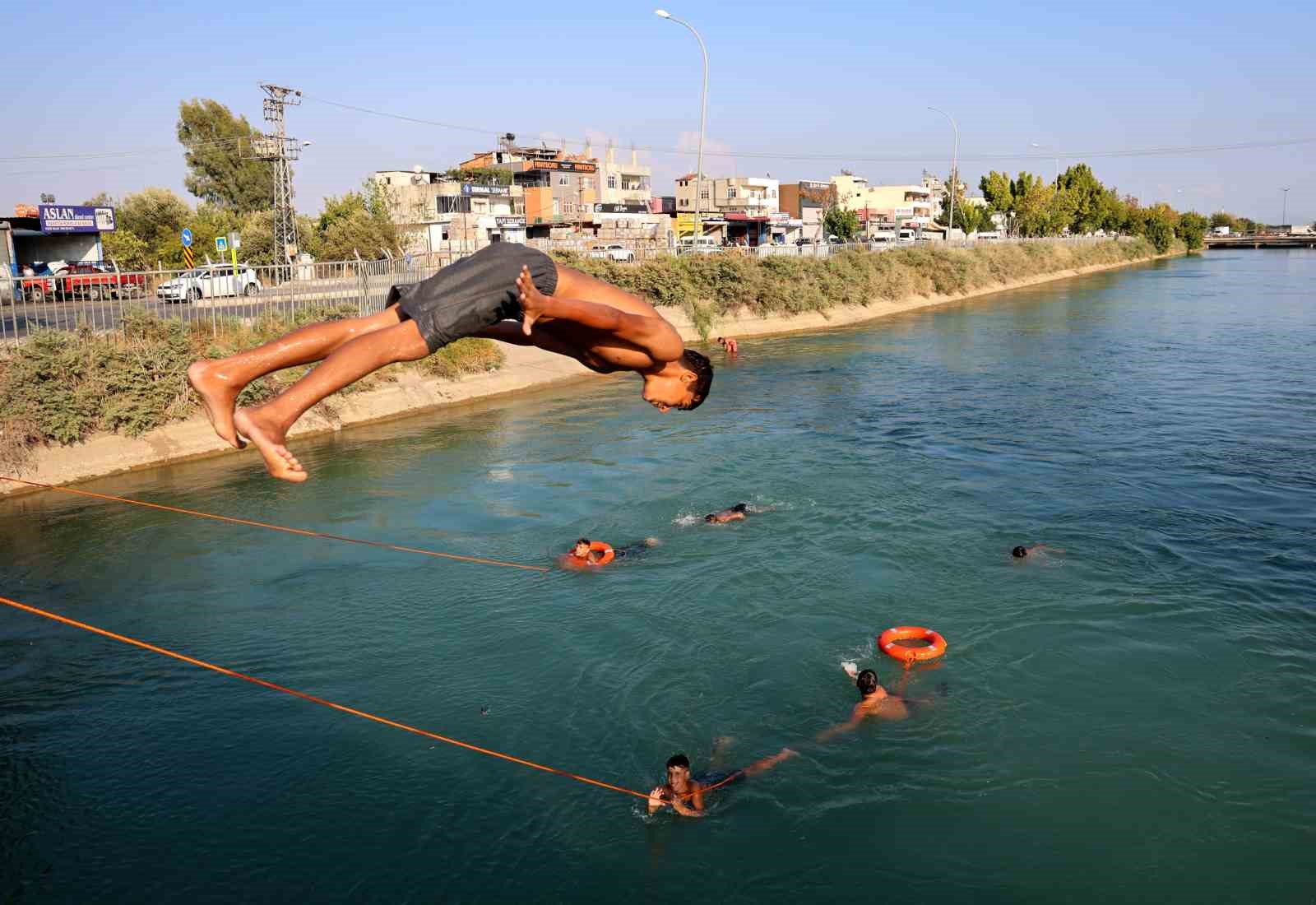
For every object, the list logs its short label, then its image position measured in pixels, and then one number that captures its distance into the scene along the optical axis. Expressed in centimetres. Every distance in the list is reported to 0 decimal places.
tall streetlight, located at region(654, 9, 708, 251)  4138
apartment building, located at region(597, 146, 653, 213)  10594
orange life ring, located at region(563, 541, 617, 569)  1580
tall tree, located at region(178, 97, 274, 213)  8731
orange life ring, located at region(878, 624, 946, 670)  1204
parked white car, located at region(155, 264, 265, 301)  2843
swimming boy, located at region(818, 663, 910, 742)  1095
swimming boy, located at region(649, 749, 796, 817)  924
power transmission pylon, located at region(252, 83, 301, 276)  5047
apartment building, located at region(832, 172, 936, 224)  14638
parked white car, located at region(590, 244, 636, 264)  4602
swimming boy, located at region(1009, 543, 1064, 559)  1551
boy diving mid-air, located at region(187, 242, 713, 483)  556
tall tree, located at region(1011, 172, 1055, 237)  10088
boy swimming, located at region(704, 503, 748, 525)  1766
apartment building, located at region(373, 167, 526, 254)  7175
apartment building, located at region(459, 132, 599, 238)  9016
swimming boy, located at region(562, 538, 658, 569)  1572
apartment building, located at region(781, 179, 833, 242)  12312
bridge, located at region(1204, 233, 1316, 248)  16062
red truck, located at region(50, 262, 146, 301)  2370
